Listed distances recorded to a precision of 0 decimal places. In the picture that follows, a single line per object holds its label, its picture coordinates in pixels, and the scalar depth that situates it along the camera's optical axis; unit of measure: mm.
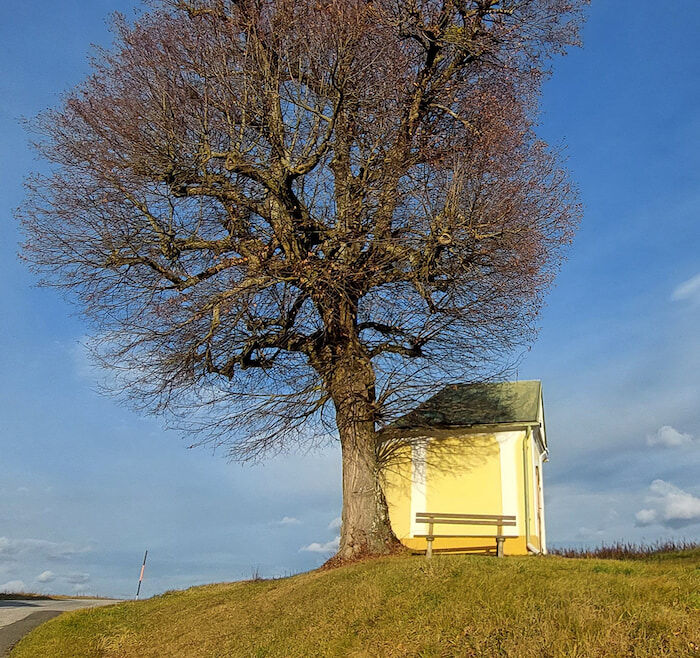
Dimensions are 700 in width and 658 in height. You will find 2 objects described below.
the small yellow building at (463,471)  18406
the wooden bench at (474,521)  14734
